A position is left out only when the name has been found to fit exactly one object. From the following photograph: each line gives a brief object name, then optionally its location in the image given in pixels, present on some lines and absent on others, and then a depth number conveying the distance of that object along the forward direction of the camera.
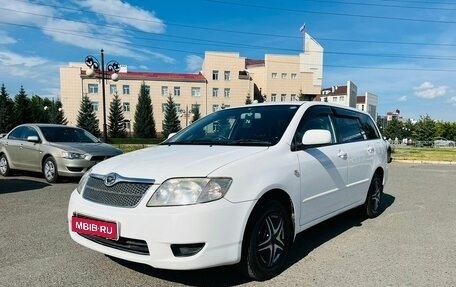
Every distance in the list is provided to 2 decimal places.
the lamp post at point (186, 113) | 69.25
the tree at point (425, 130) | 72.69
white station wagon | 3.07
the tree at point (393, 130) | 87.88
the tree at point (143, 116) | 65.06
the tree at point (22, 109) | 62.45
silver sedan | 9.34
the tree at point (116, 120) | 63.50
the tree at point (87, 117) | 62.25
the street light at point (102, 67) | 21.99
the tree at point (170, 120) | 65.69
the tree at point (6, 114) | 58.94
